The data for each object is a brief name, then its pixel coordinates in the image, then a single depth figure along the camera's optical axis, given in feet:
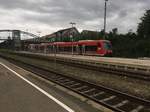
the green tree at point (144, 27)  85.83
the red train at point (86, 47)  63.33
